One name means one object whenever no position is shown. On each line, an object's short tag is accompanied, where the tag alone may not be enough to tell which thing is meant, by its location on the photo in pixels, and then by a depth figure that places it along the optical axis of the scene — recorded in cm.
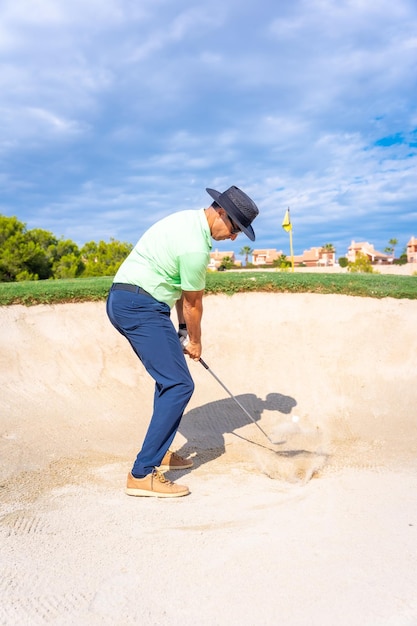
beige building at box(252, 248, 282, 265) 9894
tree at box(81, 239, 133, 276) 2625
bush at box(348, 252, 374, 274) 3784
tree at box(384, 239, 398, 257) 9915
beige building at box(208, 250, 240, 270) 8929
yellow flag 2172
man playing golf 441
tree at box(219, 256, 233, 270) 6738
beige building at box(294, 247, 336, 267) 9369
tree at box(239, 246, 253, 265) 10762
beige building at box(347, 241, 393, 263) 9569
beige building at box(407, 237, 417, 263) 8572
